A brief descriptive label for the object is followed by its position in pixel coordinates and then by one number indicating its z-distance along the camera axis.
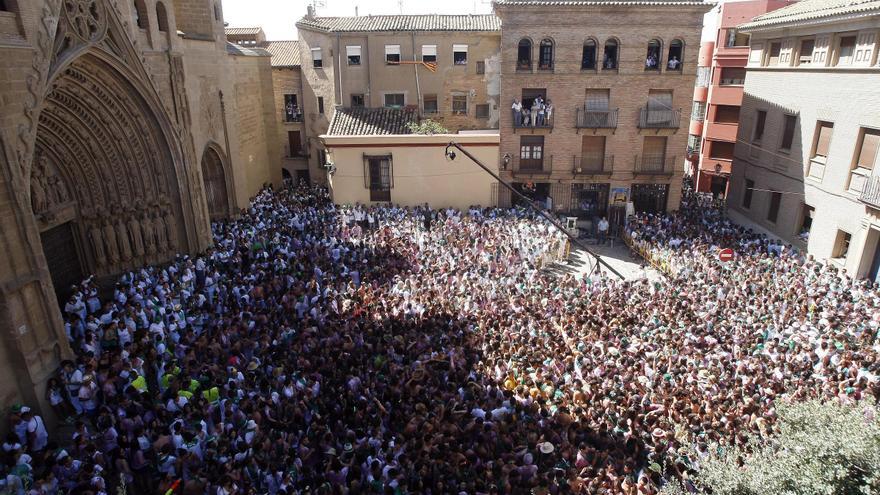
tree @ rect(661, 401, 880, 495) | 6.21
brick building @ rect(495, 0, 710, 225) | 23.89
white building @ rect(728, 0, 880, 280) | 17.67
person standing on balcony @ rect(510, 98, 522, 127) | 24.62
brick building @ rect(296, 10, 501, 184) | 29.42
